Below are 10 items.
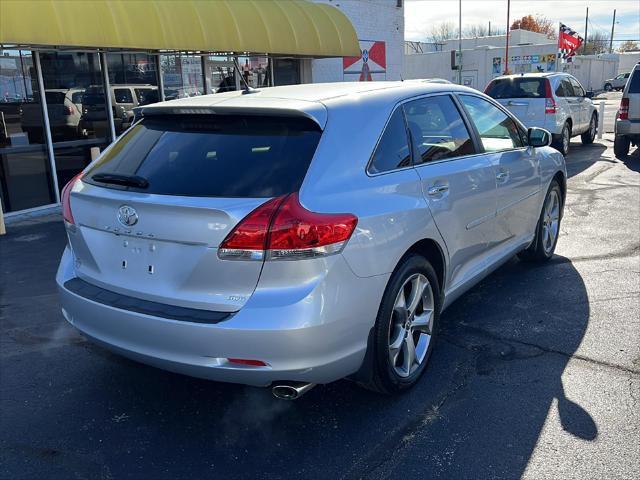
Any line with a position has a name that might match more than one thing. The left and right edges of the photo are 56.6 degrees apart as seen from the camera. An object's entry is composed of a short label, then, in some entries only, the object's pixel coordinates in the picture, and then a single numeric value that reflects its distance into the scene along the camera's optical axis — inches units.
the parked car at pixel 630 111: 475.2
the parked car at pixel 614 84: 2180.1
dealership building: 316.2
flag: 958.4
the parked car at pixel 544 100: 499.5
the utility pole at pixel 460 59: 1428.9
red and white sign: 619.2
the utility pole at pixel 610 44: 3715.6
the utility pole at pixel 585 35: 3364.7
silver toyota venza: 106.9
